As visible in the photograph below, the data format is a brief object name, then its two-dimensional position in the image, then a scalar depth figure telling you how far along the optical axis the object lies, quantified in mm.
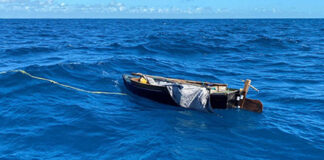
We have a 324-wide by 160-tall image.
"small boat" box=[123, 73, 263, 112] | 15883
